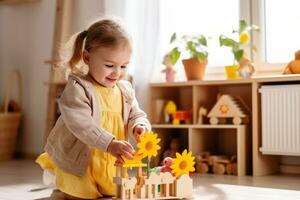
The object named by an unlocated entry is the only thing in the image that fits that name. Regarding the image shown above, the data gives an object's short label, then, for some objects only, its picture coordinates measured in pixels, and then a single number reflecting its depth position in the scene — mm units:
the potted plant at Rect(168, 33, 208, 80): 2875
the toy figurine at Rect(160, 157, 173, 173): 1671
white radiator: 2533
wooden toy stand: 1547
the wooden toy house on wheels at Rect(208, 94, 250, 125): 2707
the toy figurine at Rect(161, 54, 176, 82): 2965
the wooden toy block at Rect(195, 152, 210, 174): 2740
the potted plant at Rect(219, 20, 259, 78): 2725
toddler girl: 1627
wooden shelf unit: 2619
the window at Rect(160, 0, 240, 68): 3035
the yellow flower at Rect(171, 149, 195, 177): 1628
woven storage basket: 3400
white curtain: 2955
